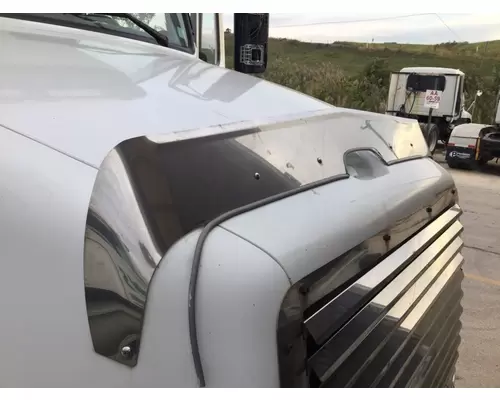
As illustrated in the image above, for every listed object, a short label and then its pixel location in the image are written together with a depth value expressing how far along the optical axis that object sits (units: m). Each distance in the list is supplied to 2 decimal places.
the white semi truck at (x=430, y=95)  16.12
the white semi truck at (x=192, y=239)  1.12
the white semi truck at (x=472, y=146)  12.64
